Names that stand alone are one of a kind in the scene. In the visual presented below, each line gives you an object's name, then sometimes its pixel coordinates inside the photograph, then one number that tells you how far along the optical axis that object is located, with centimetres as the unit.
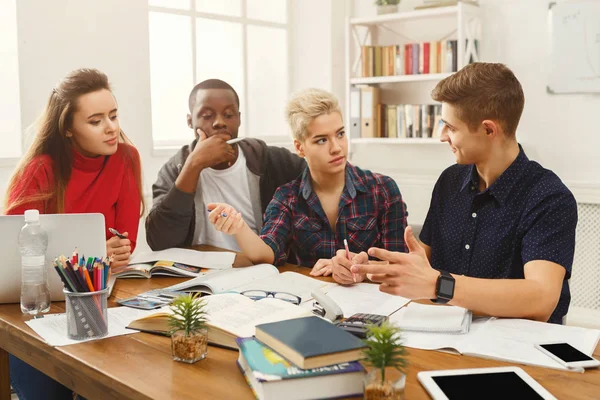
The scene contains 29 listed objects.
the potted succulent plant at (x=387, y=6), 402
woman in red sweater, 189
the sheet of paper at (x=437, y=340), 121
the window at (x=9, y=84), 296
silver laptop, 153
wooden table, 103
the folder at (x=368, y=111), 408
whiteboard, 343
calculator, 121
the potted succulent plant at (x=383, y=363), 91
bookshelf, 372
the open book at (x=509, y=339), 116
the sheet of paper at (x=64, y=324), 131
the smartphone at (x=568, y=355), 111
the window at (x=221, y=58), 370
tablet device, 99
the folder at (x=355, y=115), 412
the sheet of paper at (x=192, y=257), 191
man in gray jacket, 242
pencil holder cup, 127
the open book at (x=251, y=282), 160
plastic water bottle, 150
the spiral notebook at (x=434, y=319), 129
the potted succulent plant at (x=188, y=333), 115
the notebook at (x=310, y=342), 97
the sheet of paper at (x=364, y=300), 144
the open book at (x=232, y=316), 122
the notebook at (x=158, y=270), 182
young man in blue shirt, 136
